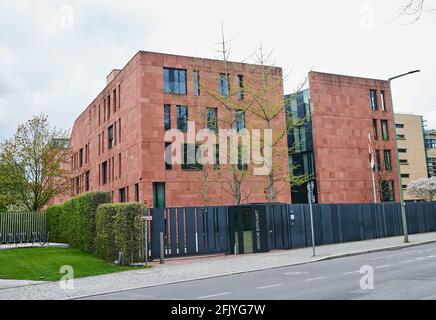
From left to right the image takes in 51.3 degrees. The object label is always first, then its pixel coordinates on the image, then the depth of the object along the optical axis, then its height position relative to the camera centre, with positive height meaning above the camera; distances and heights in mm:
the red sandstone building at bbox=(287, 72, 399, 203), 44125 +7836
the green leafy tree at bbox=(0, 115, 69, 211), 40094 +5881
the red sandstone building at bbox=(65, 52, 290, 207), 35906 +8347
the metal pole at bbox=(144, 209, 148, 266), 18306 -432
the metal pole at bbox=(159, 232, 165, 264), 18984 -885
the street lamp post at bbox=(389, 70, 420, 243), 22531 +374
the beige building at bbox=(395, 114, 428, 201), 74438 +11032
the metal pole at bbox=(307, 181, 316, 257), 18280 +1070
